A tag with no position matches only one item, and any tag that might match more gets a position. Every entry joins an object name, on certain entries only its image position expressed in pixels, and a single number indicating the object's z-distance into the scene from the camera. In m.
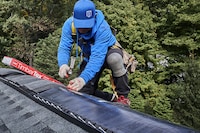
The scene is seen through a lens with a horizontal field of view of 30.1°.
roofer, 3.42
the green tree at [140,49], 16.53
